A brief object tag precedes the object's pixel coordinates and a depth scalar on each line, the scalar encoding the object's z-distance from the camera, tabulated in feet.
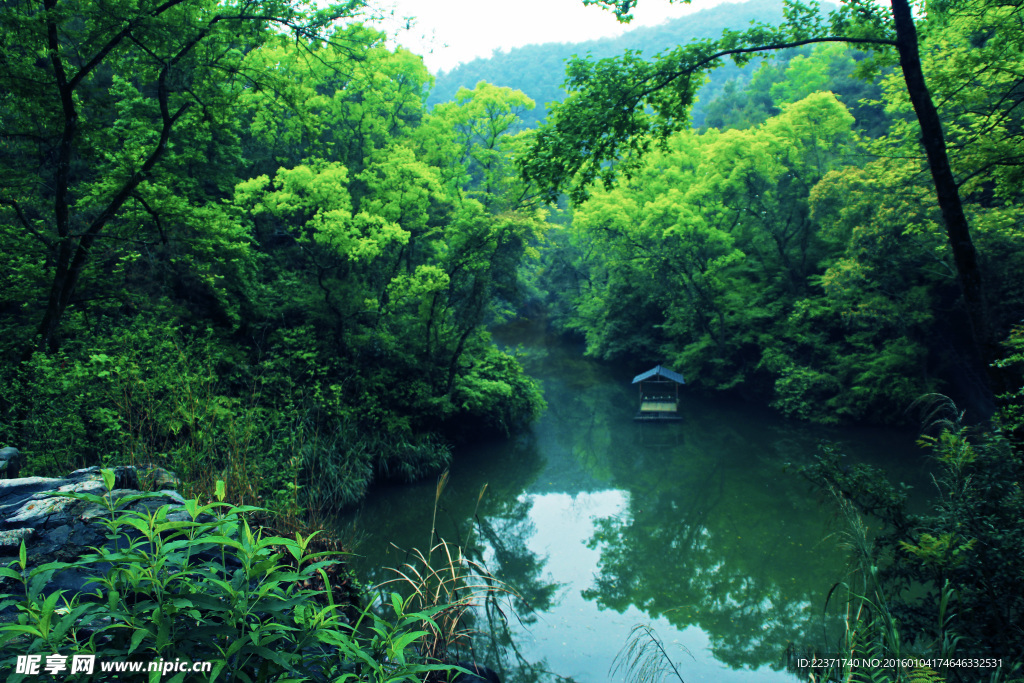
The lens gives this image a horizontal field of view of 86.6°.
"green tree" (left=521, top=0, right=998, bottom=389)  13.15
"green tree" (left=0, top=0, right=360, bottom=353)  18.56
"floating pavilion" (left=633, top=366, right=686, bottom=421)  50.46
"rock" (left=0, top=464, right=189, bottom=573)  8.64
